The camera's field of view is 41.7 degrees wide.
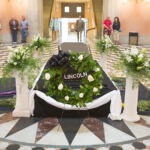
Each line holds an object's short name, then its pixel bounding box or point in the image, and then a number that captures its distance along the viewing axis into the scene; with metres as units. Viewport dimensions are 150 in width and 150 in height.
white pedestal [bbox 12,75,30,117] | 3.51
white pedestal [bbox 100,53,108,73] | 5.44
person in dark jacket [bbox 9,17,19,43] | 11.26
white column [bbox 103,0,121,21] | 11.20
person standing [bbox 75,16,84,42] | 11.39
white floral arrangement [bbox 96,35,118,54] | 5.22
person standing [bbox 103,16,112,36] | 10.98
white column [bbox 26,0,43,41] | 11.43
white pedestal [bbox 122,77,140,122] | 3.52
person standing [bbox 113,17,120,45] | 11.02
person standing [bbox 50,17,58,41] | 12.12
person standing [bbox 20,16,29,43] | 11.20
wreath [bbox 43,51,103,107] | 3.37
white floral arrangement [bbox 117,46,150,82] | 3.36
